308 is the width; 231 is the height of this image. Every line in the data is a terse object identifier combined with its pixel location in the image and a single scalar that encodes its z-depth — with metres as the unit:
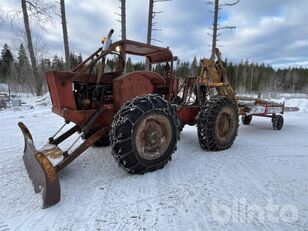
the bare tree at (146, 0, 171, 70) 14.41
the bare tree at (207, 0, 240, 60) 15.97
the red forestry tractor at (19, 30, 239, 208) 3.31
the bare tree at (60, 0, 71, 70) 14.79
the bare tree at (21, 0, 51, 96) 14.82
